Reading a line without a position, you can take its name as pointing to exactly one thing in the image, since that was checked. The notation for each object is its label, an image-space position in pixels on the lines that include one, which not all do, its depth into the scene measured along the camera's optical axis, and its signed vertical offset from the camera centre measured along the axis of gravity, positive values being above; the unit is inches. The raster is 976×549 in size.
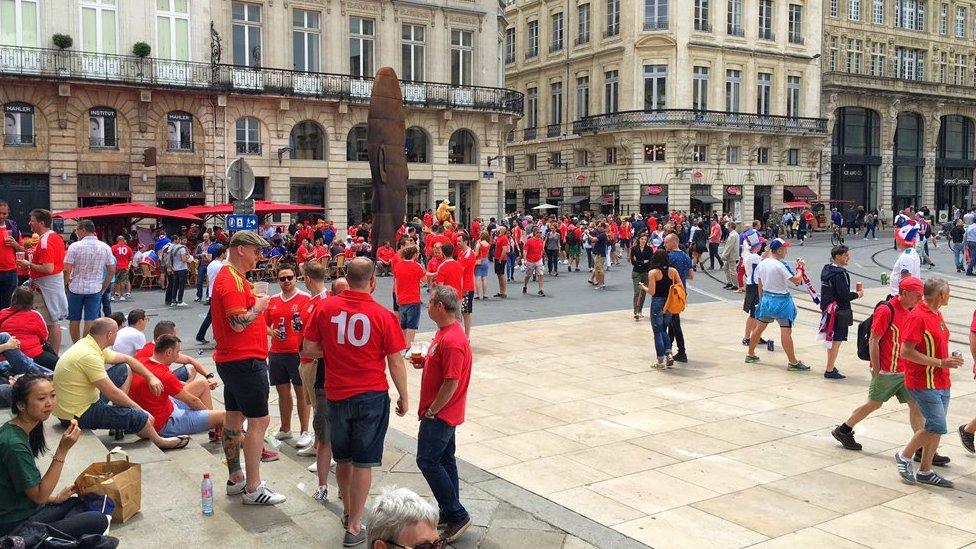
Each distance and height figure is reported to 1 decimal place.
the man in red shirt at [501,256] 831.1 -47.5
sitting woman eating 197.3 -58.9
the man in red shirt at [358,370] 227.8 -42.7
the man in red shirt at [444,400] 234.4 -52.3
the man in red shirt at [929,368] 281.3 -52.4
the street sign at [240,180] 568.4 +18.8
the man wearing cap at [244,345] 249.3 -39.8
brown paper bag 233.6 -74.7
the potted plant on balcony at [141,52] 1284.4 +233.1
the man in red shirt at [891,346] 299.3 -48.5
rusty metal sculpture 1021.2 +66.1
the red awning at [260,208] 1104.2 +0.3
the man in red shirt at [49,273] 434.0 -33.3
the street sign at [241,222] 564.7 -8.9
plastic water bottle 248.2 -82.1
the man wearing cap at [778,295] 466.6 -47.2
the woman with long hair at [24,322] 363.3 -47.9
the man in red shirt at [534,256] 852.0 -47.1
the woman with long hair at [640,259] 663.8 -39.3
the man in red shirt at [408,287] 480.7 -43.7
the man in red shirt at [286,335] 314.2 -45.9
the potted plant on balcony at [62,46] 1230.3 +231.8
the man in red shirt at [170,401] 317.7 -72.3
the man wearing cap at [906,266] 495.2 -33.4
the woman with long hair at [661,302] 474.6 -51.8
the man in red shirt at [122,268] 776.9 -55.0
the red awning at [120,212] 991.0 -4.0
